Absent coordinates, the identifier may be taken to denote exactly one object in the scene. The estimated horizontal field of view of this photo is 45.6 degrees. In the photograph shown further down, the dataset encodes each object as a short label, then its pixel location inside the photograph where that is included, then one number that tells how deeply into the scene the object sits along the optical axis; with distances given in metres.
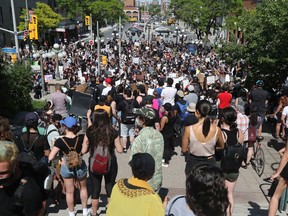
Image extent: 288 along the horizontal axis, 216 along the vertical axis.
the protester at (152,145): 4.53
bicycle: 7.24
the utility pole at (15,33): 23.98
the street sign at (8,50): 21.04
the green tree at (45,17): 46.06
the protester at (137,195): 2.73
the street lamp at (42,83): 18.34
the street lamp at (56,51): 18.09
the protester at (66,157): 4.65
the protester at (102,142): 4.59
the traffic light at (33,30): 25.67
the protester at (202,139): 4.63
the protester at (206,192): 2.45
